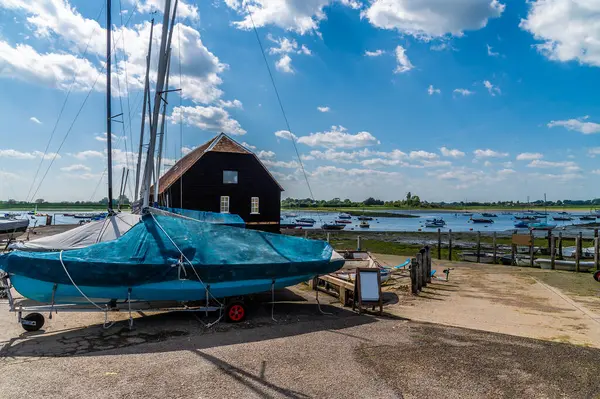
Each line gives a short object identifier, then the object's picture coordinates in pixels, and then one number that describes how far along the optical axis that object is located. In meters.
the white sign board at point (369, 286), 11.77
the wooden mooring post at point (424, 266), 17.45
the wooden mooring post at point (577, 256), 25.78
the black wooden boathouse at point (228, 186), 33.00
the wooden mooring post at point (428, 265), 18.42
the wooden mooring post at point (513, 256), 30.73
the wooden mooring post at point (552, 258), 27.16
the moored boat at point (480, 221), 125.46
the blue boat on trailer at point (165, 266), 9.12
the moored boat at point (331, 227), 79.62
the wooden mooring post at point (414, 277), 15.34
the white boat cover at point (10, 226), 31.80
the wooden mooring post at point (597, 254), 25.47
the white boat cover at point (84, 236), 12.90
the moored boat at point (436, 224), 103.38
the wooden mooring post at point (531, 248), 28.53
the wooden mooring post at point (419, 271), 15.92
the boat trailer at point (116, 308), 9.02
